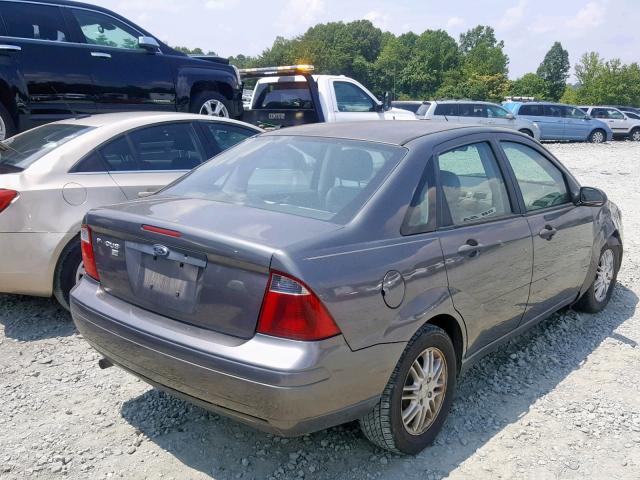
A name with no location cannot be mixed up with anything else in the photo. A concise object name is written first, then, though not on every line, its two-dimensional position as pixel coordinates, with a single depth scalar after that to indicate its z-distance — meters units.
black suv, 6.57
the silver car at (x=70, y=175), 4.07
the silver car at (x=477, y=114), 20.55
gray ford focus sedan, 2.41
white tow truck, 10.66
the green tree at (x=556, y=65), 102.91
